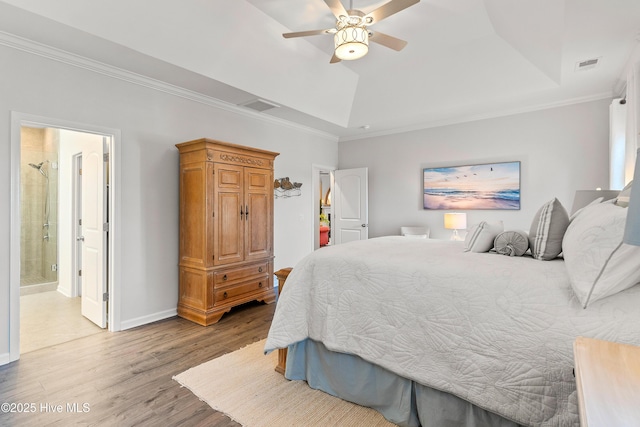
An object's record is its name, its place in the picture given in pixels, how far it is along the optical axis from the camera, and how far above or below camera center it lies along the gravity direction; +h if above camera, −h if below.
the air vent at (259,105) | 4.05 +1.38
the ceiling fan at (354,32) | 2.53 +1.54
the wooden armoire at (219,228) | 3.44 -0.20
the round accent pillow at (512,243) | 1.98 -0.21
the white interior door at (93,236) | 3.29 -0.27
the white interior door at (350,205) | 5.83 +0.09
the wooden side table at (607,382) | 0.64 -0.40
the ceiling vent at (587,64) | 3.18 +1.48
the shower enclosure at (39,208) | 4.66 +0.04
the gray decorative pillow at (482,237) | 2.16 -0.18
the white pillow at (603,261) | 1.24 -0.21
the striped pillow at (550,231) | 1.81 -0.12
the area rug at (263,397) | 1.85 -1.20
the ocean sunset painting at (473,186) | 4.59 +0.36
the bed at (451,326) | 1.27 -0.57
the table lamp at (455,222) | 4.70 -0.18
